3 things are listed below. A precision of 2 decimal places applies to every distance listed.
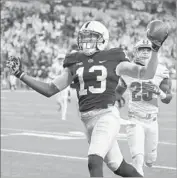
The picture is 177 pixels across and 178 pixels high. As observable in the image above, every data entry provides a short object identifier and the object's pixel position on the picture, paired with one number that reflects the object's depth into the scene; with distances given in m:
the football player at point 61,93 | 27.32
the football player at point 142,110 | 11.43
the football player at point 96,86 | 8.91
